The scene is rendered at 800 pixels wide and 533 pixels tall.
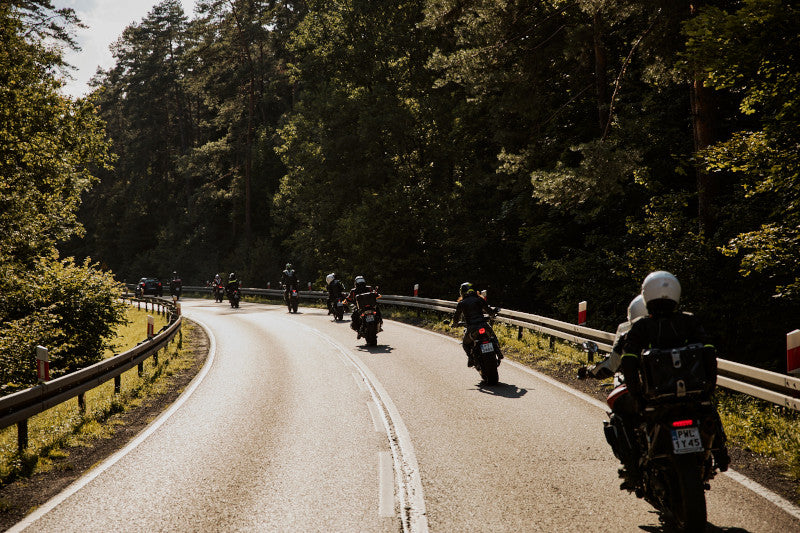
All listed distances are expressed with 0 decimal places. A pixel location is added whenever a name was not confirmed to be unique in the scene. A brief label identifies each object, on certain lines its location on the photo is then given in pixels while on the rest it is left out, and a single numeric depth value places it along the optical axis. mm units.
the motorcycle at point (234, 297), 34697
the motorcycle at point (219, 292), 39375
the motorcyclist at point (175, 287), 45931
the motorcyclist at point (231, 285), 34688
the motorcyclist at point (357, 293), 17175
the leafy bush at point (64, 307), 13954
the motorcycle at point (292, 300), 28719
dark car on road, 47812
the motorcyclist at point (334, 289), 24172
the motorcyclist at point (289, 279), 28703
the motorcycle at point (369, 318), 16438
